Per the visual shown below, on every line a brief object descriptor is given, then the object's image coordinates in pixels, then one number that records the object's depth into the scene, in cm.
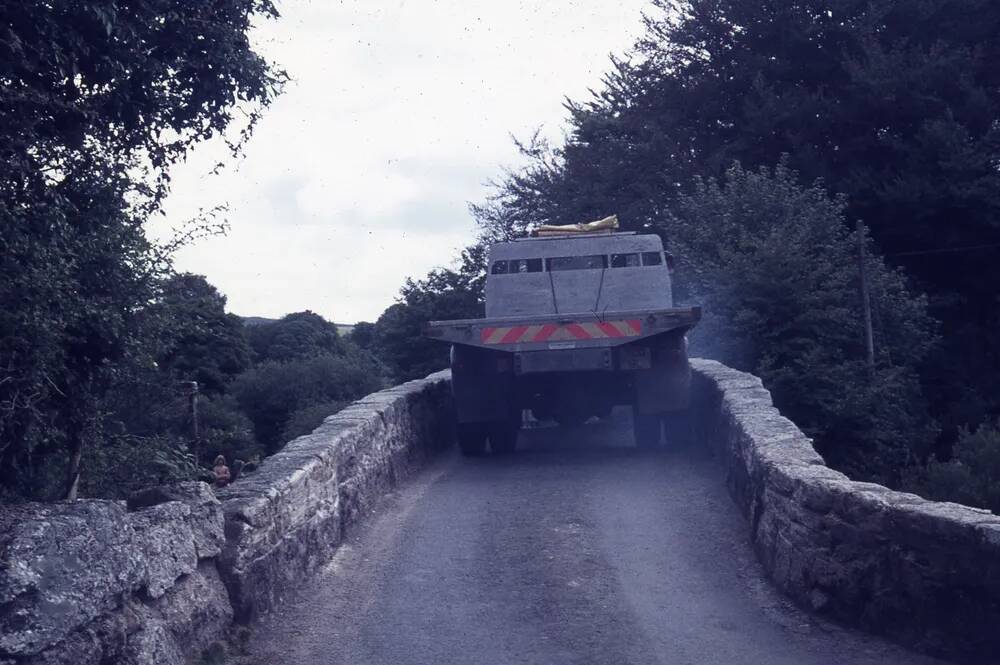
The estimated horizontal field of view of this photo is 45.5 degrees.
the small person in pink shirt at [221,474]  1327
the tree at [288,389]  5269
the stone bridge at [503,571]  526
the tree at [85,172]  811
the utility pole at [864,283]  2180
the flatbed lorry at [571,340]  1270
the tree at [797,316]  1798
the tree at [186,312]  1120
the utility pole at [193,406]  1812
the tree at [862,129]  2800
